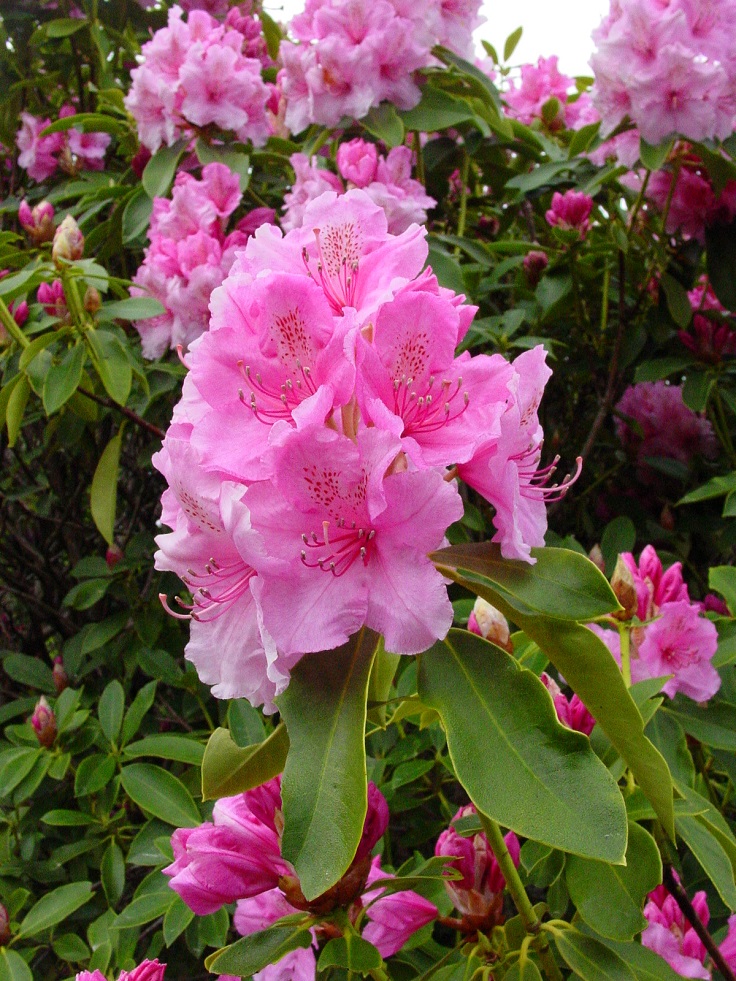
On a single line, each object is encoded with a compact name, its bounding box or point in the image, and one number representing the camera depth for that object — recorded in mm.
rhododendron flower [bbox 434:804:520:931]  798
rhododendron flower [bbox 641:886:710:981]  906
